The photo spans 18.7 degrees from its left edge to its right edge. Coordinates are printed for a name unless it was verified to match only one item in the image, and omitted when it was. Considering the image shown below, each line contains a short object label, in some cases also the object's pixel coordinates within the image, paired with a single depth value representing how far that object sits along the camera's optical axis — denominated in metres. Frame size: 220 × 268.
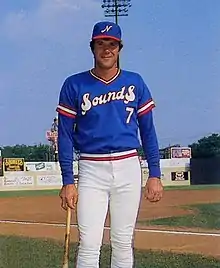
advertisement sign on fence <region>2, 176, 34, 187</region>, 28.94
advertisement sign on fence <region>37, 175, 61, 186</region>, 28.20
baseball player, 3.11
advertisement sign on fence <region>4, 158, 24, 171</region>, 25.58
